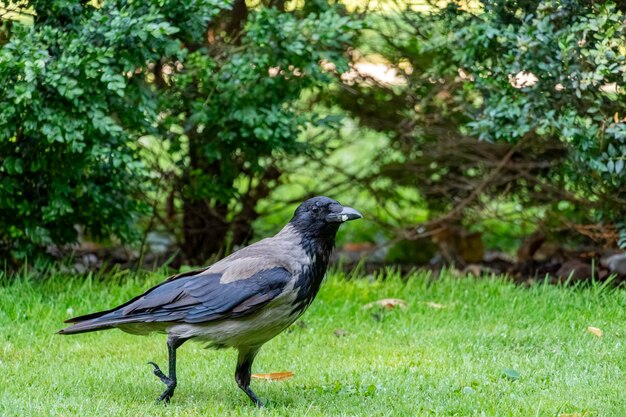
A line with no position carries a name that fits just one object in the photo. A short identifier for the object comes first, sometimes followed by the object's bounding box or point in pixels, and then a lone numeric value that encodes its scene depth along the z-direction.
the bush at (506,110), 13.73
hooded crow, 10.05
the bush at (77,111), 13.34
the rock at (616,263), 15.90
